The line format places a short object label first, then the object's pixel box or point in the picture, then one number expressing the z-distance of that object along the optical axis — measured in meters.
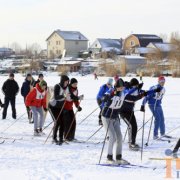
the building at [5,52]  133.80
